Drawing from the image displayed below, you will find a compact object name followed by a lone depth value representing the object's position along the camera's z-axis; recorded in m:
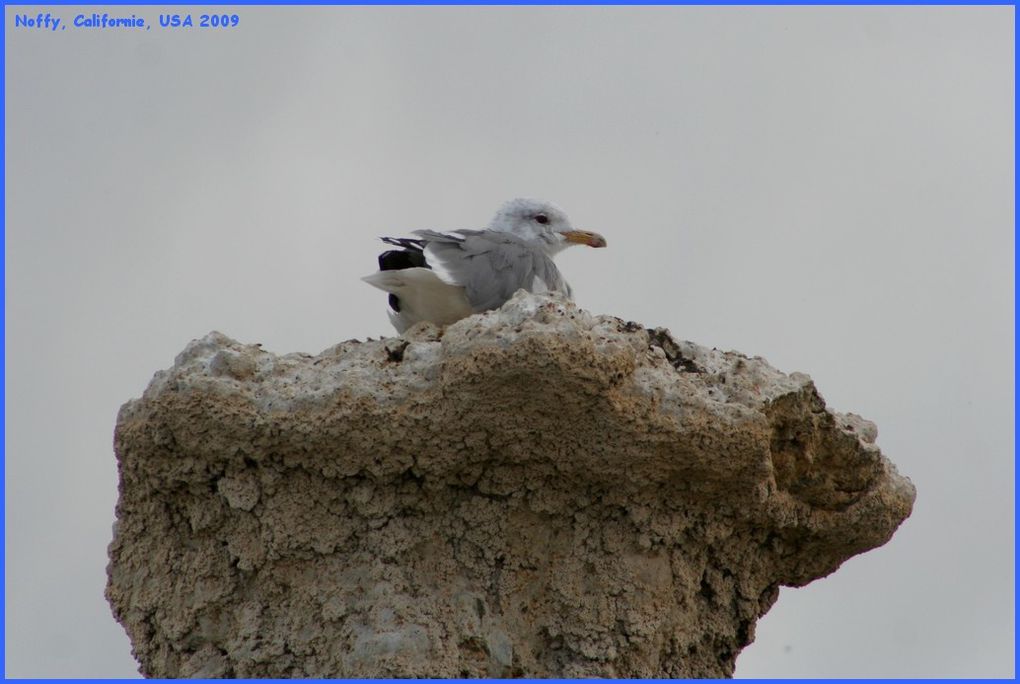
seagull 17.53
